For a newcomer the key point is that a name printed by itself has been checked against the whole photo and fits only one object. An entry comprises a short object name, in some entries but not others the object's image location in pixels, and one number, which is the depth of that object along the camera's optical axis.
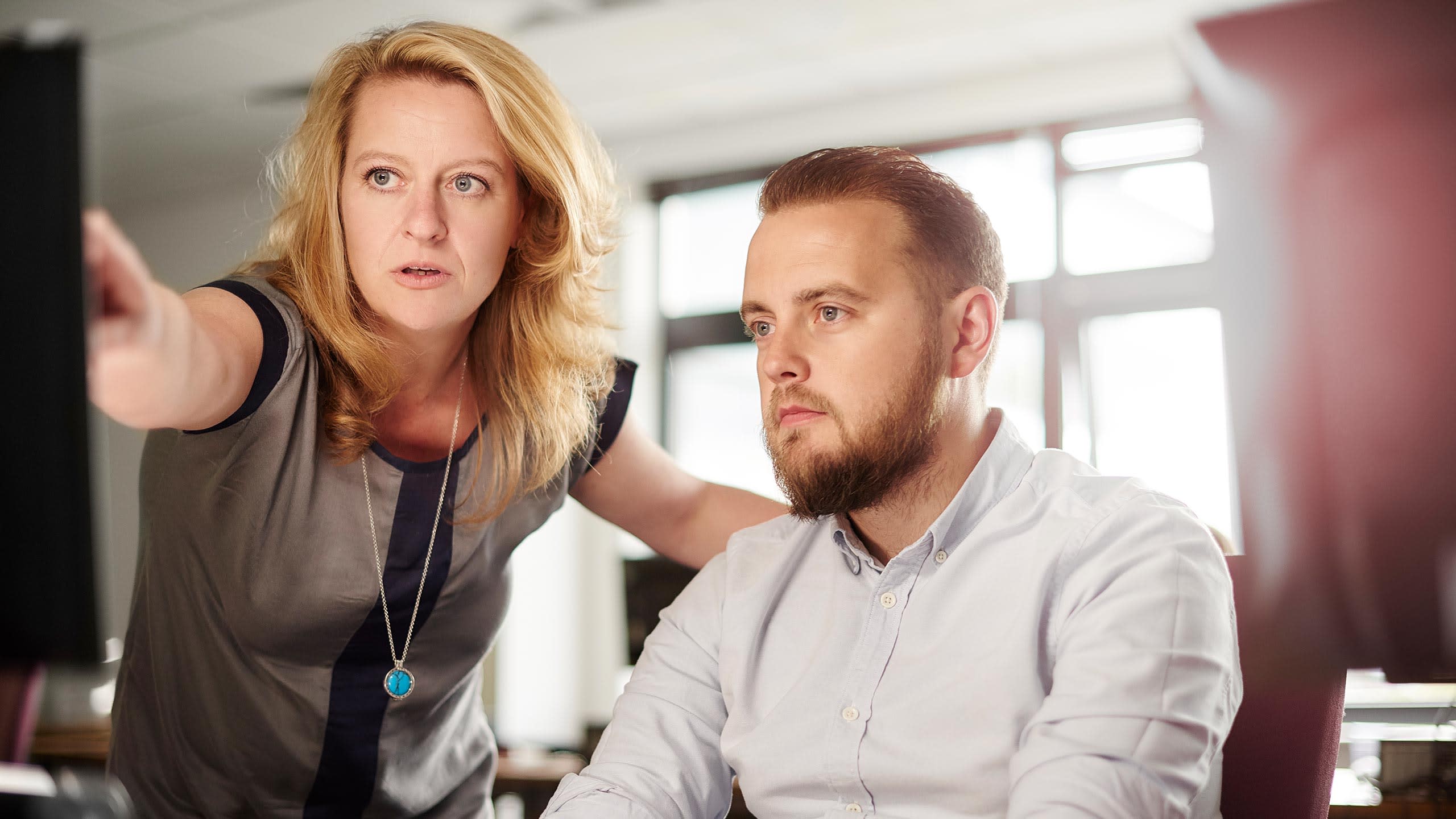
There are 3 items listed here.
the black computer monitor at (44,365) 0.58
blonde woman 1.40
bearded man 1.12
